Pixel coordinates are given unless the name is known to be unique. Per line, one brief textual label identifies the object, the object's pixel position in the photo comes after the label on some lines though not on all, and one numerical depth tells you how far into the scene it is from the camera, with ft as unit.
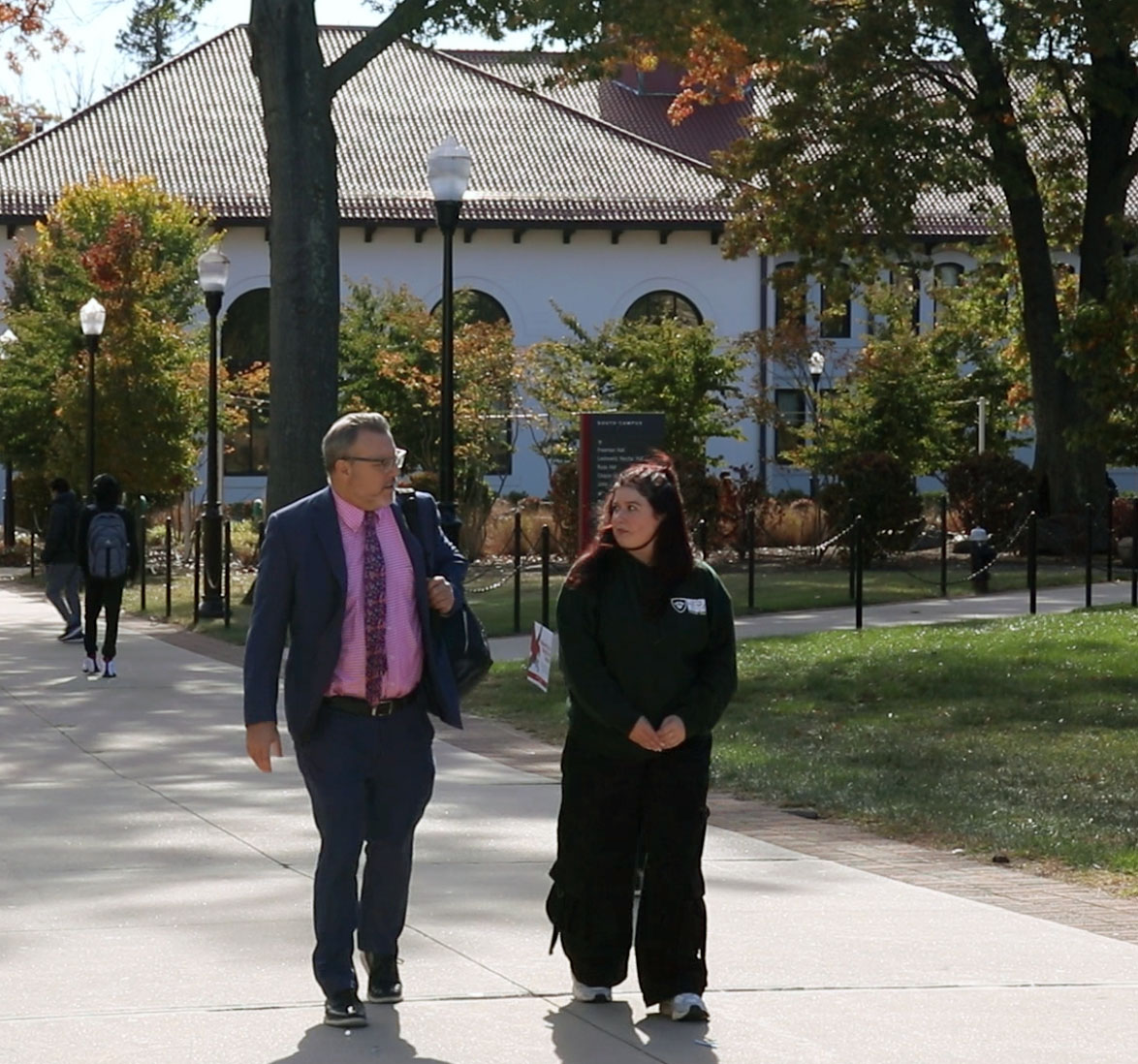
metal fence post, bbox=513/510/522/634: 69.14
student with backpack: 57.26
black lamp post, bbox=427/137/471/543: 57.26
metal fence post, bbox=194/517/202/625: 79.71
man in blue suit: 20.04
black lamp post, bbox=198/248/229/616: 82.07
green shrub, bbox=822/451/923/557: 98.63
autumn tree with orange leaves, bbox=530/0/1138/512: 95.30
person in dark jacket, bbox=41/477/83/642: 70.64
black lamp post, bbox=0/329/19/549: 137.28
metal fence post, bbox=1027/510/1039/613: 69.91
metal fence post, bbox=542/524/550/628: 61.16
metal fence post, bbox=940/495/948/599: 82.53
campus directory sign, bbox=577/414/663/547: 54.08
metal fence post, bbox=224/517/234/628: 76.74
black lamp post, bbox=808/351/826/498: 154.81
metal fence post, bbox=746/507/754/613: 75.31
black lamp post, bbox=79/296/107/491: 100.17
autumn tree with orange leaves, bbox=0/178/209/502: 116.37
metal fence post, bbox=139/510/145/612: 89.03
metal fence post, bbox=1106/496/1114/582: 85.76
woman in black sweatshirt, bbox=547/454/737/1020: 20.13
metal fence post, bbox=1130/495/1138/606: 72.34
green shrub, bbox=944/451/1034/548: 104.99
